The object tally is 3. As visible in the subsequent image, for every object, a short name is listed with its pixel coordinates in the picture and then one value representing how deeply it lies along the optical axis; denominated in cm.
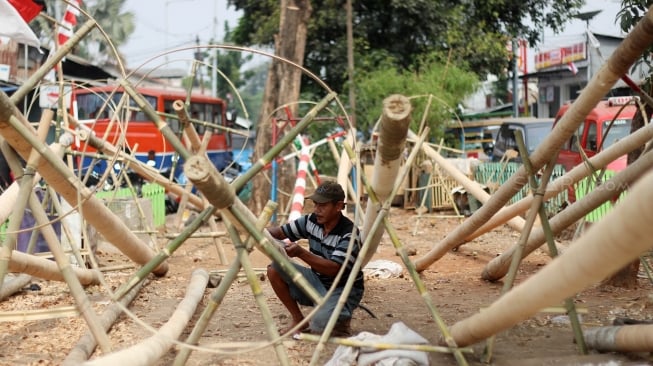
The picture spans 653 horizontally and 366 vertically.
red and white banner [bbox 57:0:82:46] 862
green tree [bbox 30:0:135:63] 4409
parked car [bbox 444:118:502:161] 1919
